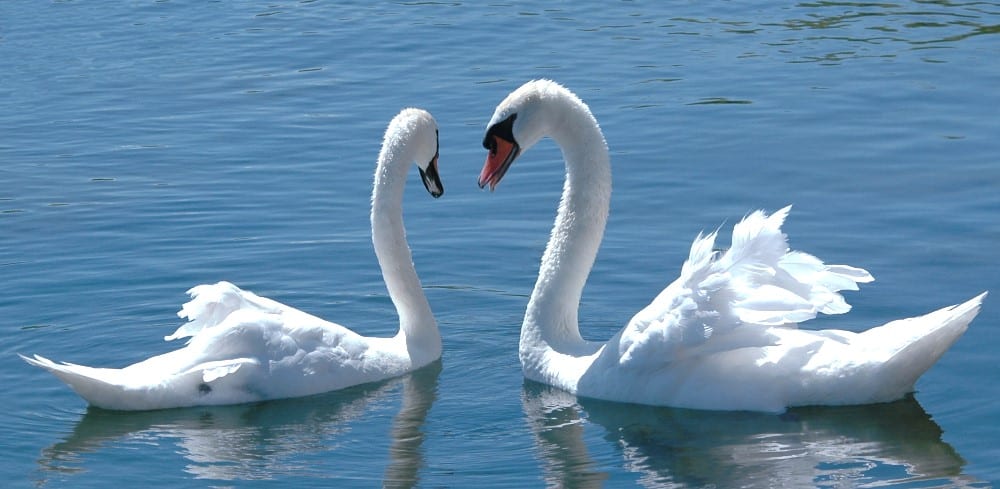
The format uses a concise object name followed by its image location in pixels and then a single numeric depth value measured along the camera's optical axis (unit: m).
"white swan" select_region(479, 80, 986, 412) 17.56
